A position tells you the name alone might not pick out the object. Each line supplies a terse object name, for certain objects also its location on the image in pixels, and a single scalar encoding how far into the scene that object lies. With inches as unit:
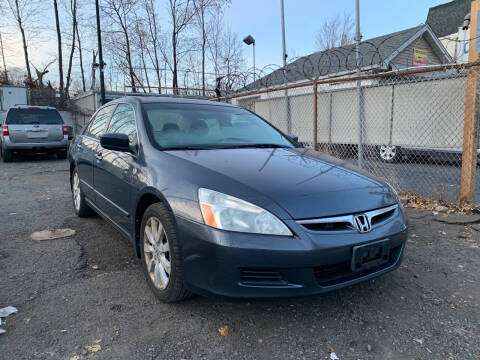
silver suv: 394.3
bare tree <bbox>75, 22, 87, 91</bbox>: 1047.0
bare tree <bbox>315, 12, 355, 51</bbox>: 981.9
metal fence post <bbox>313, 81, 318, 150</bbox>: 233.3
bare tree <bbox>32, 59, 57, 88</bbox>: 1007.8
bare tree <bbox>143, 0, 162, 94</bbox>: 918.4
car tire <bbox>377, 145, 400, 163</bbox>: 329.4
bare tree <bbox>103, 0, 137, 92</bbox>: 885.8
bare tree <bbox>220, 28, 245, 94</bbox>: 352.4
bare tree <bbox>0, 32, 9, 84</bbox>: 1006.3
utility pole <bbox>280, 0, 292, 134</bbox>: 500.7
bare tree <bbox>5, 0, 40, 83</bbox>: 955.3
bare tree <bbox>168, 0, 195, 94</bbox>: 924.6
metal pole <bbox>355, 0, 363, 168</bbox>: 224.5
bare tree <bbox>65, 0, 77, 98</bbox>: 1006.0
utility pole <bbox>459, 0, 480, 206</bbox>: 167.8
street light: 621.3
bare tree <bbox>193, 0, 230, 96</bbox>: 910.6
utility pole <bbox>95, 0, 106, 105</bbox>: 512.0
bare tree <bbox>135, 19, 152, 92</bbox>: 916.0
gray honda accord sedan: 74.6
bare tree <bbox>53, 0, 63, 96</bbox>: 1000.2
